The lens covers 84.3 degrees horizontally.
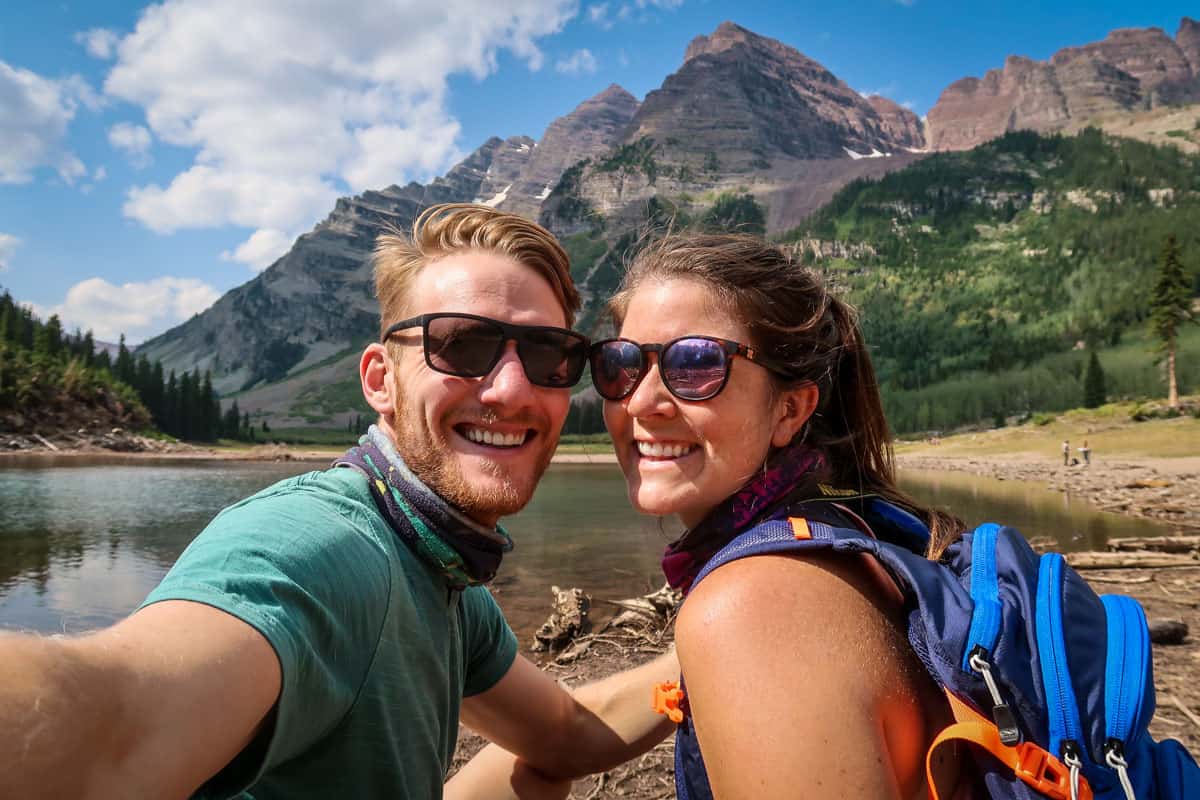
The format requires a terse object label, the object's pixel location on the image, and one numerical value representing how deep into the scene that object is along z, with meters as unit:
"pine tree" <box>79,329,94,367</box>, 97.44
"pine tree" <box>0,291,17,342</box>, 85.06
